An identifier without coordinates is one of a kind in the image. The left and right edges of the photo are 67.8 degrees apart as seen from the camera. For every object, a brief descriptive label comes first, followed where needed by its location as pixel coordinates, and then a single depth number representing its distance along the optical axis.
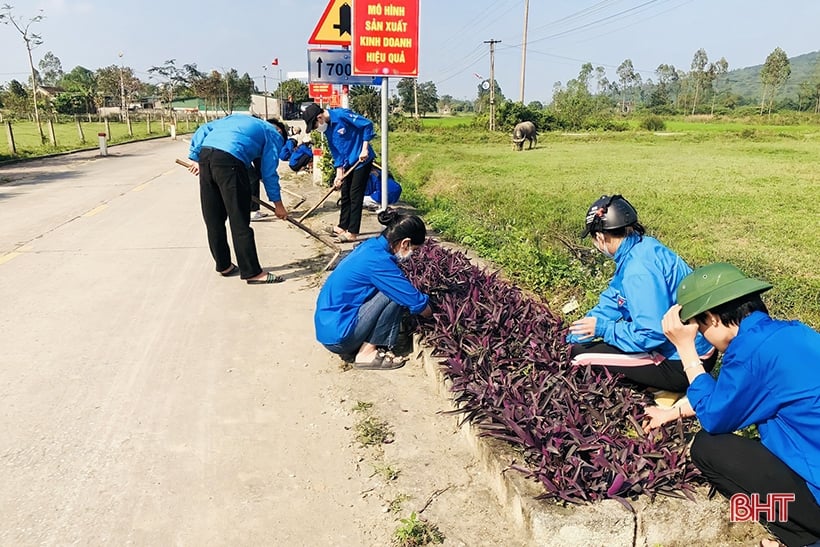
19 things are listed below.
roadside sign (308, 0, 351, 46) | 8.34
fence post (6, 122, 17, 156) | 17.97
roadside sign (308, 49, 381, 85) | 8.73
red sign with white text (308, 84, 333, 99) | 13.94
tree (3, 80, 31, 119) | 34.23
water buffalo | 25.45
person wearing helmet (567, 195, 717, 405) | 2.92
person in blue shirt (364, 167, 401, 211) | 8.23
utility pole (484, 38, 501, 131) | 39.04
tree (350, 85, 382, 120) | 43.09
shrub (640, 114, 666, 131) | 41.78
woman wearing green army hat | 2.00
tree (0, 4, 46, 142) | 20.47
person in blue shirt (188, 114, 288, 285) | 5.46
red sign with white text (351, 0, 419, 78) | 6.41
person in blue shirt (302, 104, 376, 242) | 7.09
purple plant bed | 2.39
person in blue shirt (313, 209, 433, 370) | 3.74
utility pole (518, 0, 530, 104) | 36.95
